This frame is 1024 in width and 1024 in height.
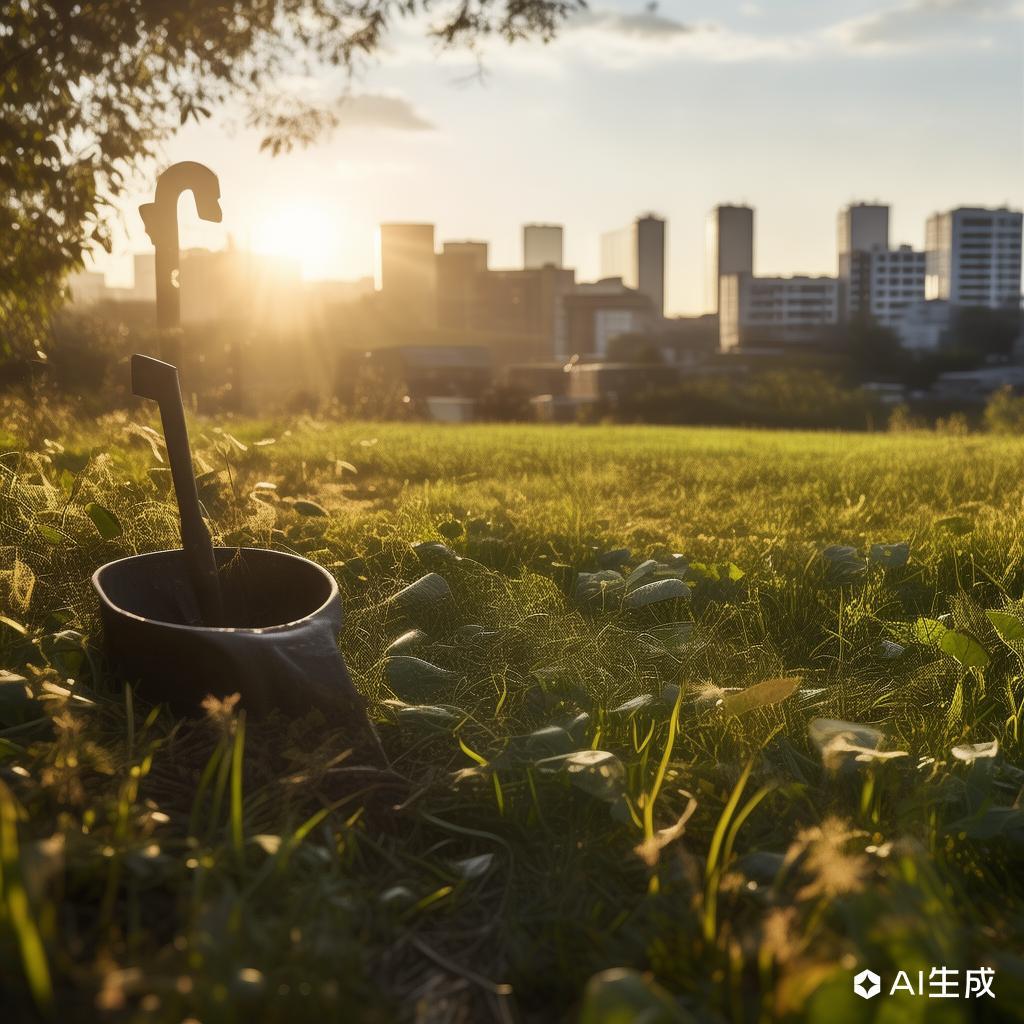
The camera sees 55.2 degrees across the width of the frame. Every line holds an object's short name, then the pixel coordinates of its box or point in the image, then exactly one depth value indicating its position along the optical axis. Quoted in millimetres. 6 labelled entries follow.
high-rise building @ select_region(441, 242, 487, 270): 125688
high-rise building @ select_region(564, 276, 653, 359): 113125
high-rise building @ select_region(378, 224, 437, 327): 124688
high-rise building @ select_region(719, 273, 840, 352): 121438
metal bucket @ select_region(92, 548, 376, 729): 1750
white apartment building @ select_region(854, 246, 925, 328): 130500
